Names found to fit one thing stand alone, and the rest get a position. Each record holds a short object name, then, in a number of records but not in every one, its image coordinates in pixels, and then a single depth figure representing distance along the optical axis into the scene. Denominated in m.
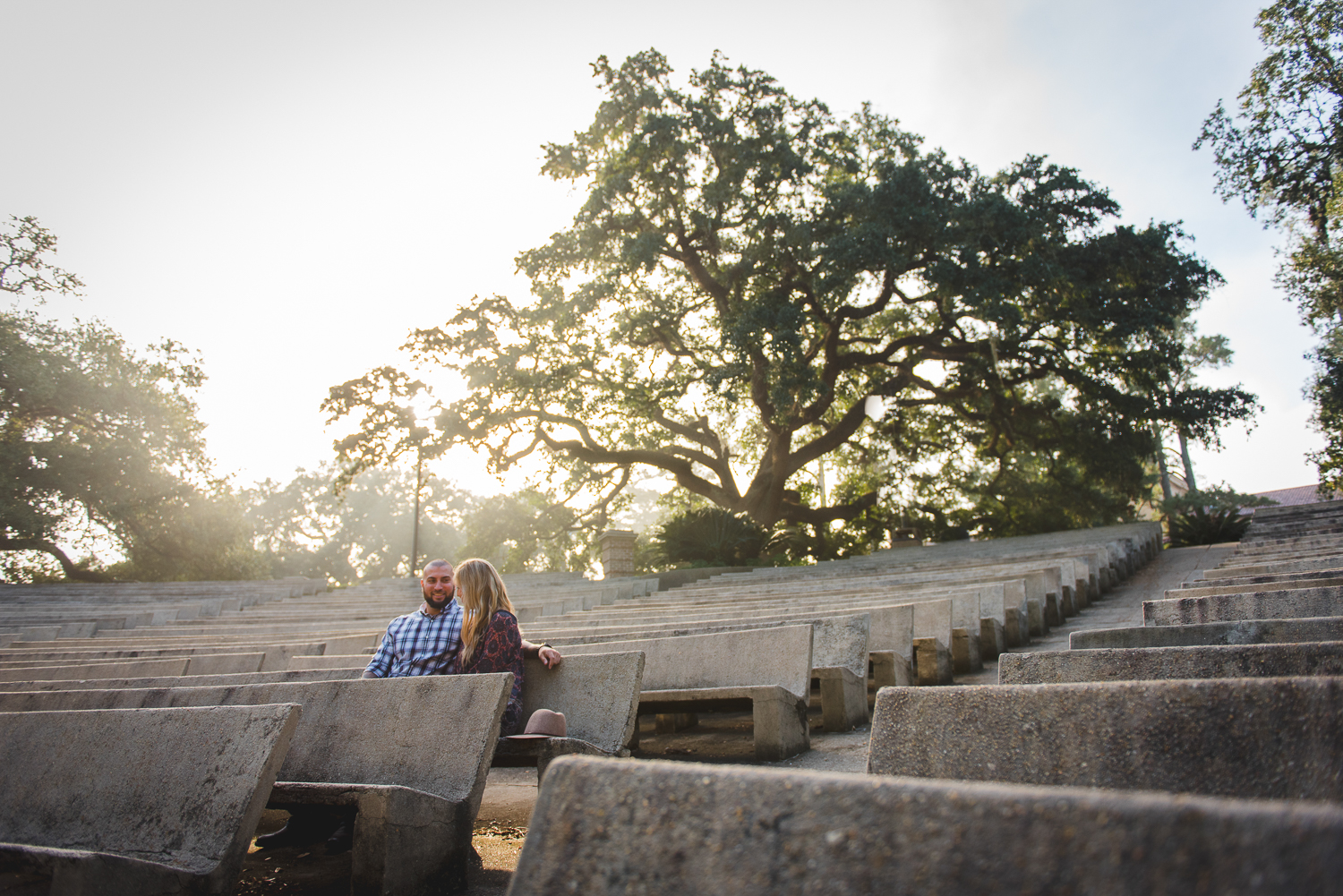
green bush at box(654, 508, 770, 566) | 19.02
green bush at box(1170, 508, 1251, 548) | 17.56
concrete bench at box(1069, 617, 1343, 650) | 2.29
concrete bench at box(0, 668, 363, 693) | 4.14
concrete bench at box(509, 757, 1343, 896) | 0.74
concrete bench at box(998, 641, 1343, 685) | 1.70
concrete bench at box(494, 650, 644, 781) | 3.16
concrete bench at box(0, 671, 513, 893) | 2.28
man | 4.14
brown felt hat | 3.08
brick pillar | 16.34
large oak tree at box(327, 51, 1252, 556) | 16.69
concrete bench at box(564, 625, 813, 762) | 3.71
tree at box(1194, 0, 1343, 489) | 16.94
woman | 3.71
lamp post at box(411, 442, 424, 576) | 18.56
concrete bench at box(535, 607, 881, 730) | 4.39
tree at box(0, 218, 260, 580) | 24.78
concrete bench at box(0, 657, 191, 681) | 5.08
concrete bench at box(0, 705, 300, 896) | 1.90
